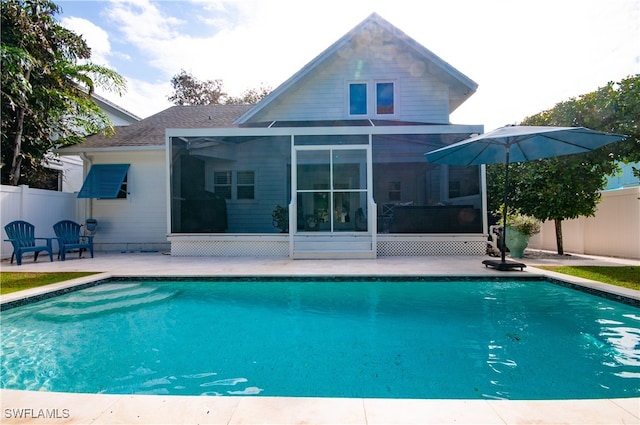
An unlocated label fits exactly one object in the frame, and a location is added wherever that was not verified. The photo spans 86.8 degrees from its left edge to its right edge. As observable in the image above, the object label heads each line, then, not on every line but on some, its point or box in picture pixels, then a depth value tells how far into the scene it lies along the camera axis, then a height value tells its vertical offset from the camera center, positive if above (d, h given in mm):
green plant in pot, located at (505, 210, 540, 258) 9086 -344
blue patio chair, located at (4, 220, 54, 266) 8109 -388
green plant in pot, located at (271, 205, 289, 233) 10398 +93
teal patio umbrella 6070 +1515
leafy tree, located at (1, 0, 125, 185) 10258 +4476
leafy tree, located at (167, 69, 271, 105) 28922 +11296
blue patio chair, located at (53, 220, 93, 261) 8977 -415
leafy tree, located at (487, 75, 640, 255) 6898 +1363
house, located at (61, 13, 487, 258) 9469 +1643
